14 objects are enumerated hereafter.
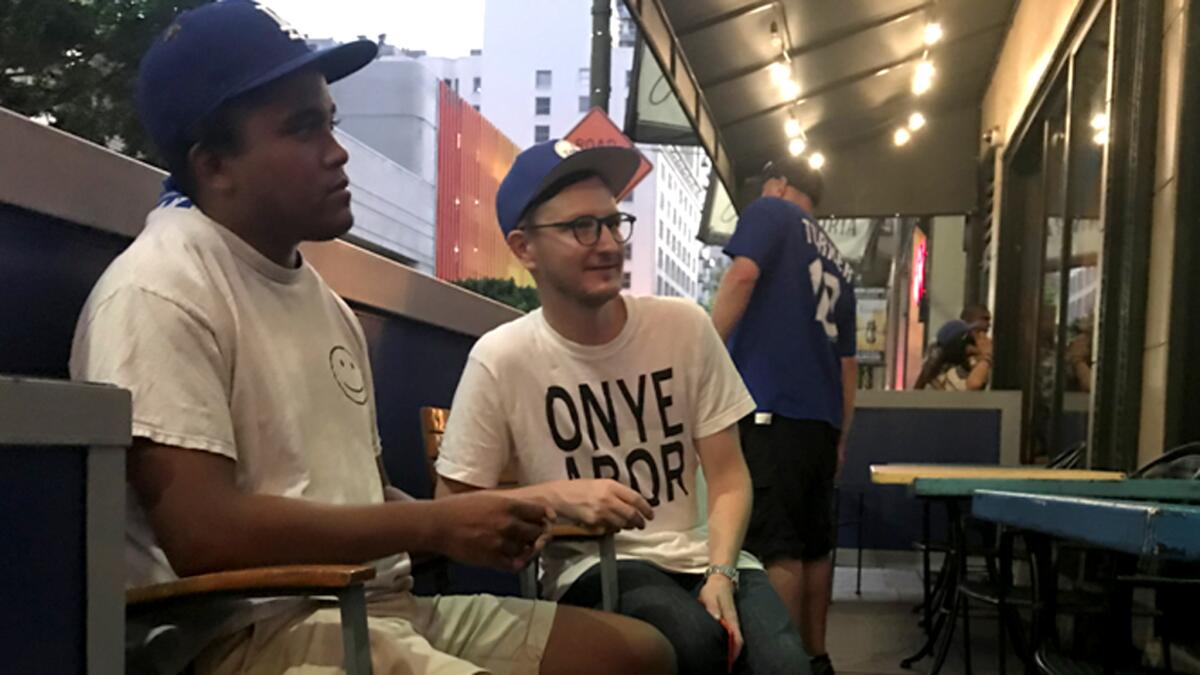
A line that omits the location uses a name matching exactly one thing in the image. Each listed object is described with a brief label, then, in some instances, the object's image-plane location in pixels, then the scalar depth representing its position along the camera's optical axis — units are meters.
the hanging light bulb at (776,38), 6.93
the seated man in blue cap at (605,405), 1.93
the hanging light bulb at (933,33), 7.19
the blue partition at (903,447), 6.54
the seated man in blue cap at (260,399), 1.23
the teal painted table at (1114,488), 1.96
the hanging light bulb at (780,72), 7.72
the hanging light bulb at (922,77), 7.90
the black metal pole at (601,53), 6.14
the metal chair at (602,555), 1.81
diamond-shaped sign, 5.14
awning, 6.90
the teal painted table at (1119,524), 0.96
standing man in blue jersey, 3.10
